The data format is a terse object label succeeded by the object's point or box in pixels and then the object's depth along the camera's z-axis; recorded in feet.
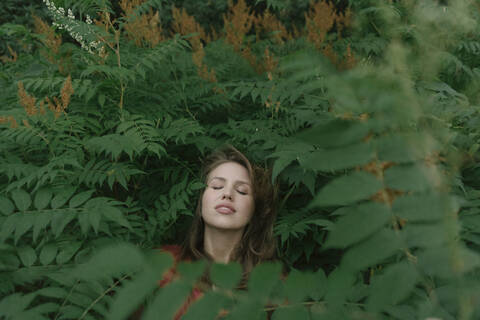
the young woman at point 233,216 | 7.93
